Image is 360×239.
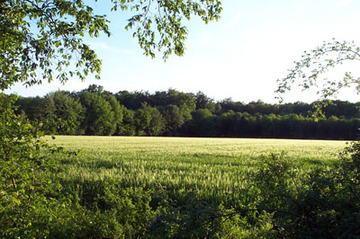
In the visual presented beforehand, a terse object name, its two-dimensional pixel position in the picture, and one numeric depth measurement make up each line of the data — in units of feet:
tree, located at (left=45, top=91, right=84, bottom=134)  231.71
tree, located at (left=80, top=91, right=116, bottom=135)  256.32
